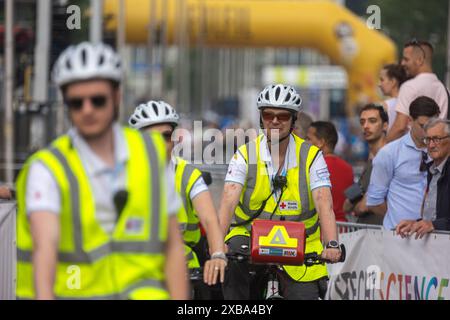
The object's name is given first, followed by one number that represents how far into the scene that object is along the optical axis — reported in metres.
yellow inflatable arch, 39.03
